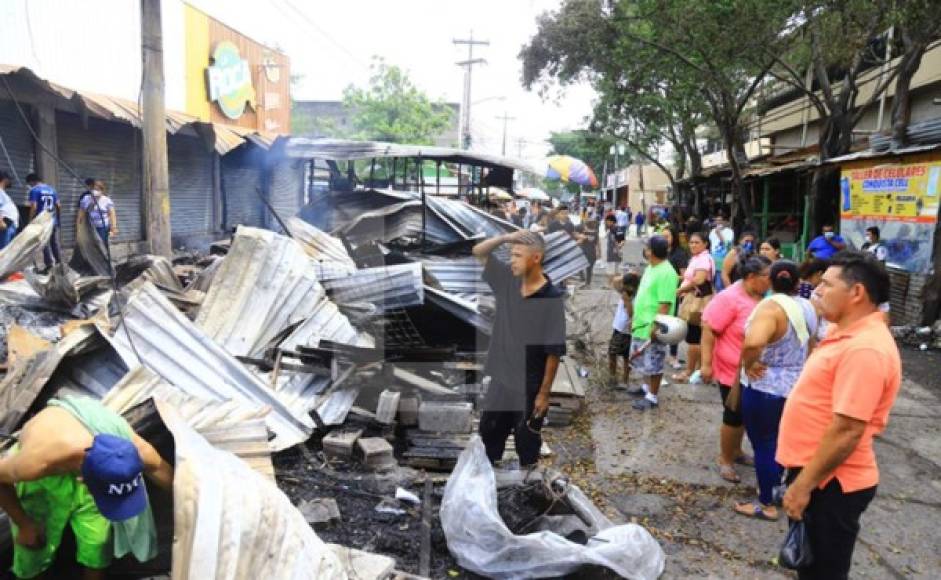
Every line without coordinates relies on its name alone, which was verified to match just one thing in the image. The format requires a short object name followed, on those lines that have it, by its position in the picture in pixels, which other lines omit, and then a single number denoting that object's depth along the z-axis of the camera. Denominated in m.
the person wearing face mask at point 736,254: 6.72
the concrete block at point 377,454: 4.37
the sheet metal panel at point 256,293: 5.26
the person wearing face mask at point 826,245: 7.88
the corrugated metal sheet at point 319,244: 7.69
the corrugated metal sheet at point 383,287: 5.95
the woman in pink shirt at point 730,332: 4.47
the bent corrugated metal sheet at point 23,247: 5.64
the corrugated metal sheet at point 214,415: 3.38
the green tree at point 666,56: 10.87
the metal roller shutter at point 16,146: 9.43
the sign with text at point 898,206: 8.88
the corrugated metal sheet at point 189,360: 4.37
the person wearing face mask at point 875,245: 9.47
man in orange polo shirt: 2.34
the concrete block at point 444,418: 4.87
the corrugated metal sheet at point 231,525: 2.03
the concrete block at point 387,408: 4.77
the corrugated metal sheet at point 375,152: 10.62
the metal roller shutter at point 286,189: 18.56
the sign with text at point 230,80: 16.06
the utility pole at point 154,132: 7.14
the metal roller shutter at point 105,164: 10.72
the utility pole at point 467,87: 31.31
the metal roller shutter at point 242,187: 15.39
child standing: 6.46
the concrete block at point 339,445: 4.45
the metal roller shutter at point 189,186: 13.70
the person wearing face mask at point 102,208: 8.97
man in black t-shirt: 3.82
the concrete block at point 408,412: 4.90
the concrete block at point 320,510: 3.57
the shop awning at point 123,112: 7.98
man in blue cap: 2.19
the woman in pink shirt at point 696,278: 6.43
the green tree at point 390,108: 36.62
